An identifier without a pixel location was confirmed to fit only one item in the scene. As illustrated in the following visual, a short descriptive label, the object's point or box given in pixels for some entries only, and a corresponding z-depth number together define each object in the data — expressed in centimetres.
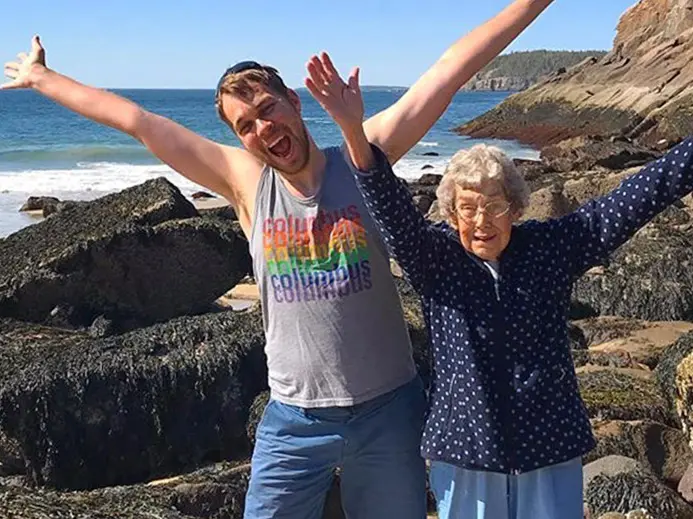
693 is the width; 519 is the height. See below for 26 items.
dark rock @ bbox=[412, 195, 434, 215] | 1607
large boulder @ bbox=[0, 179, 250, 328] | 850
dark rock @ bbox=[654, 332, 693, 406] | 586
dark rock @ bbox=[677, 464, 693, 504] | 503
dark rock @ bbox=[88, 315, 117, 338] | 802
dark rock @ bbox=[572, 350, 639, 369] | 682
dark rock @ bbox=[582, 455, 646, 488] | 477
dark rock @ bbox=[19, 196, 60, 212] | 1992
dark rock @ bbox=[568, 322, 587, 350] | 773
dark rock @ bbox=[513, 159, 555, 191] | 1820
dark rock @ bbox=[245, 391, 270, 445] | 576
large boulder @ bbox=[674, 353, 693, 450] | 423
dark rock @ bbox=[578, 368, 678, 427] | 572
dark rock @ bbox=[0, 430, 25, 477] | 594
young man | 301
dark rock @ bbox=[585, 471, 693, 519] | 462
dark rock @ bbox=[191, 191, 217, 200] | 2111
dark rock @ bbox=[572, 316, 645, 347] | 778
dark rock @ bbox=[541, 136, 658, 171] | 2034
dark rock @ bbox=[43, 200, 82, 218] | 1856
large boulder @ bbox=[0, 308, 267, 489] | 584
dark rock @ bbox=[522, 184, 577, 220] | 1048
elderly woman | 285
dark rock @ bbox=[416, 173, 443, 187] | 2149
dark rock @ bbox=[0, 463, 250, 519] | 364
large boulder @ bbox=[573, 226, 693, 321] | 879
